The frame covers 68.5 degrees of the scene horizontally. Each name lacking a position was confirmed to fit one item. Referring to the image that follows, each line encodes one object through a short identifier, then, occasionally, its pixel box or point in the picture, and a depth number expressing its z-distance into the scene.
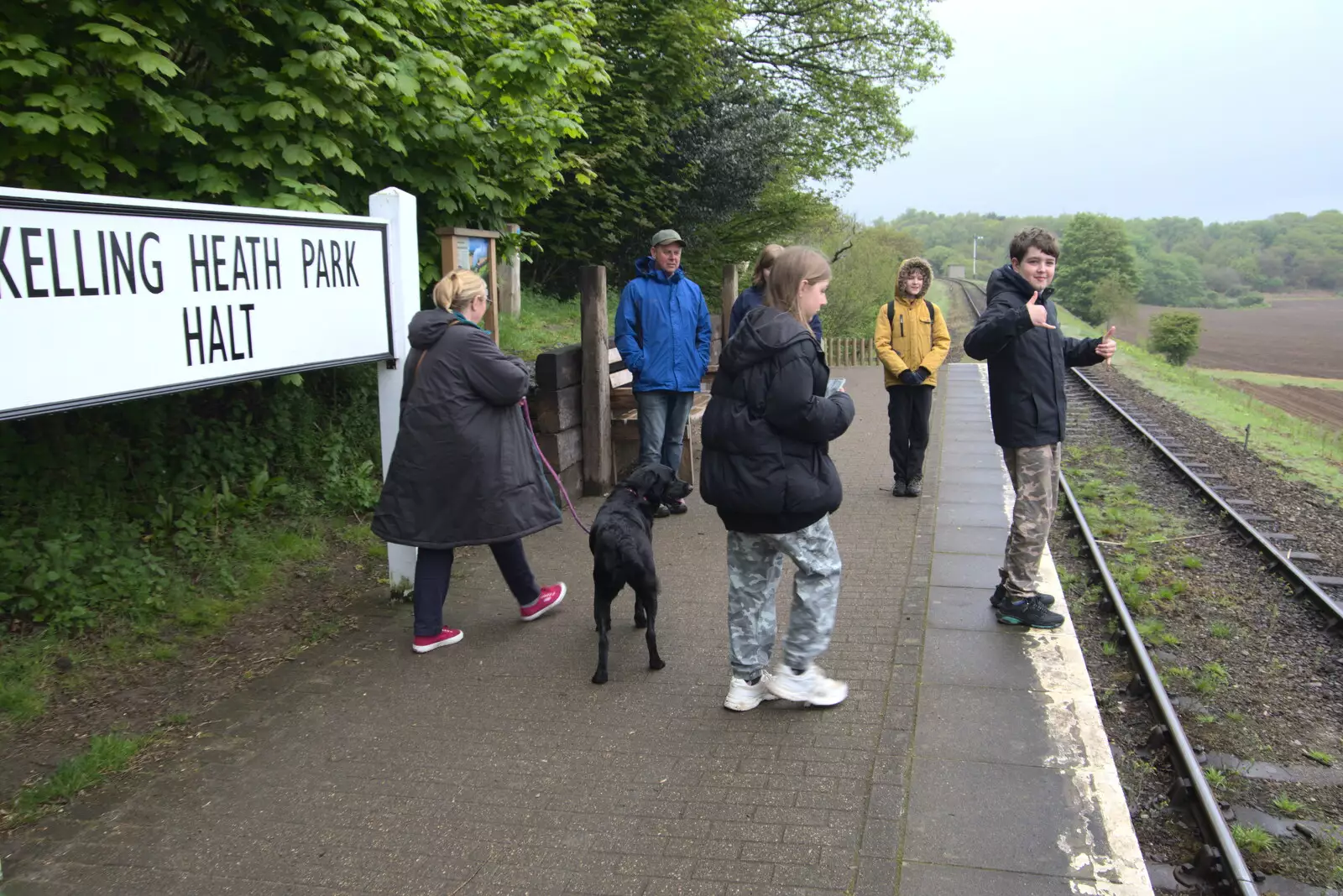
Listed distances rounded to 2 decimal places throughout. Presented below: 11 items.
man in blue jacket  7.10
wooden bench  8.23
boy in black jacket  4.98
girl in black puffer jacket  3.79
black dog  4.46
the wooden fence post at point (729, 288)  11.38
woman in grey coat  4.61
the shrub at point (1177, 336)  42.47
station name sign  3.28
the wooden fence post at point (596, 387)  7.68
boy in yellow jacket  7.77
